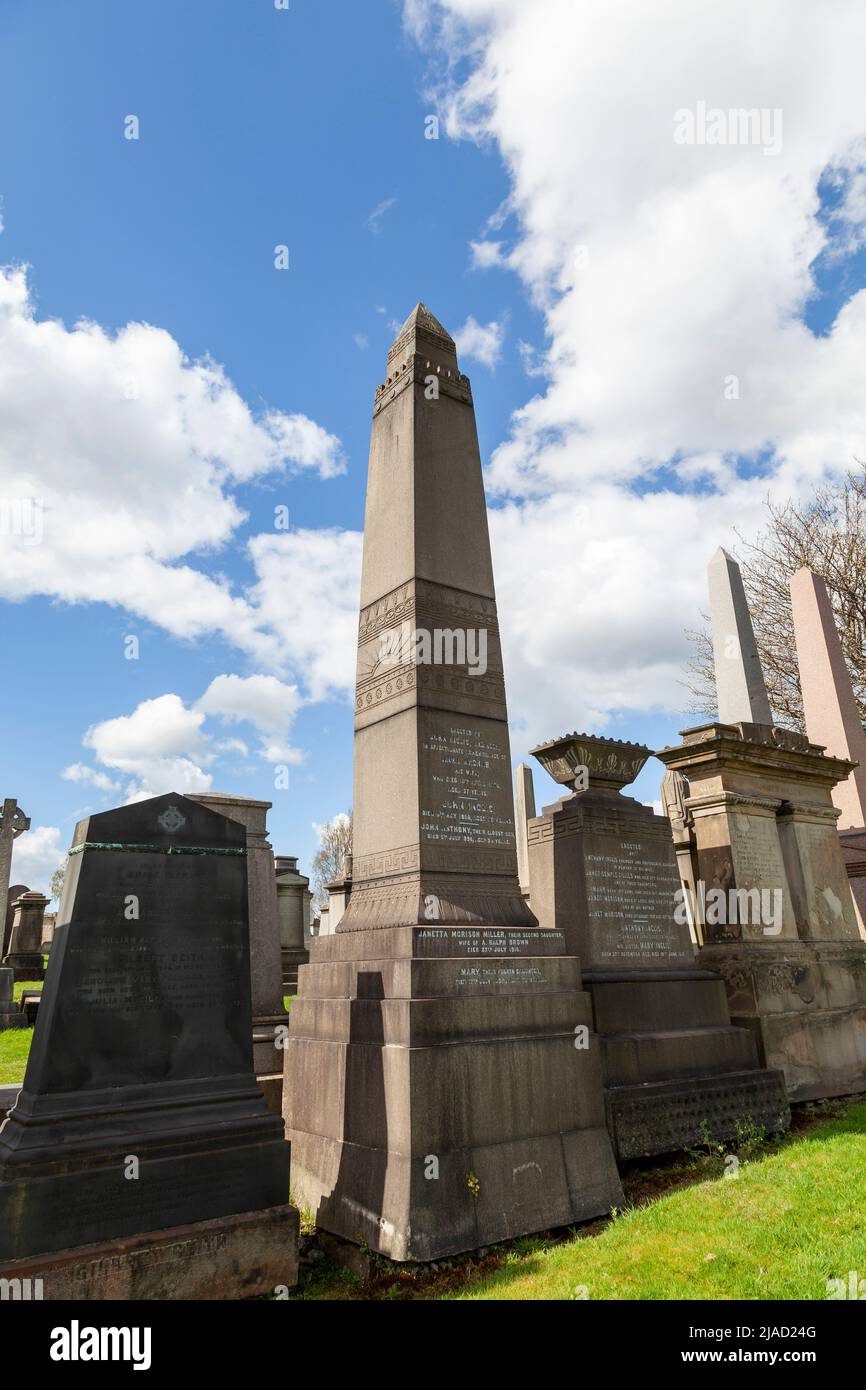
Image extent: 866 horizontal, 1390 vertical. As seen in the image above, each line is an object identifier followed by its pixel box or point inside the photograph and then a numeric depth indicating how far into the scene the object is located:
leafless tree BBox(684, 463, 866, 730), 22.83
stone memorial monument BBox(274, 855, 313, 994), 15.01
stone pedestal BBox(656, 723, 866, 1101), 8.49
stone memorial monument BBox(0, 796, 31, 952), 16.36
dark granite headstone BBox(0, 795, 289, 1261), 4.00
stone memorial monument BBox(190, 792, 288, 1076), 8.80
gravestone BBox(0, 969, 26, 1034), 13.42
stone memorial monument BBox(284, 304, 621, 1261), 4.99
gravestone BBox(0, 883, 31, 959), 22.37
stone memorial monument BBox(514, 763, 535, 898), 22.38
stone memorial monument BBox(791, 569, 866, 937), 15.27
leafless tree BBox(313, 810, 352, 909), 52.66
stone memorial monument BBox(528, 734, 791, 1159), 6.73
